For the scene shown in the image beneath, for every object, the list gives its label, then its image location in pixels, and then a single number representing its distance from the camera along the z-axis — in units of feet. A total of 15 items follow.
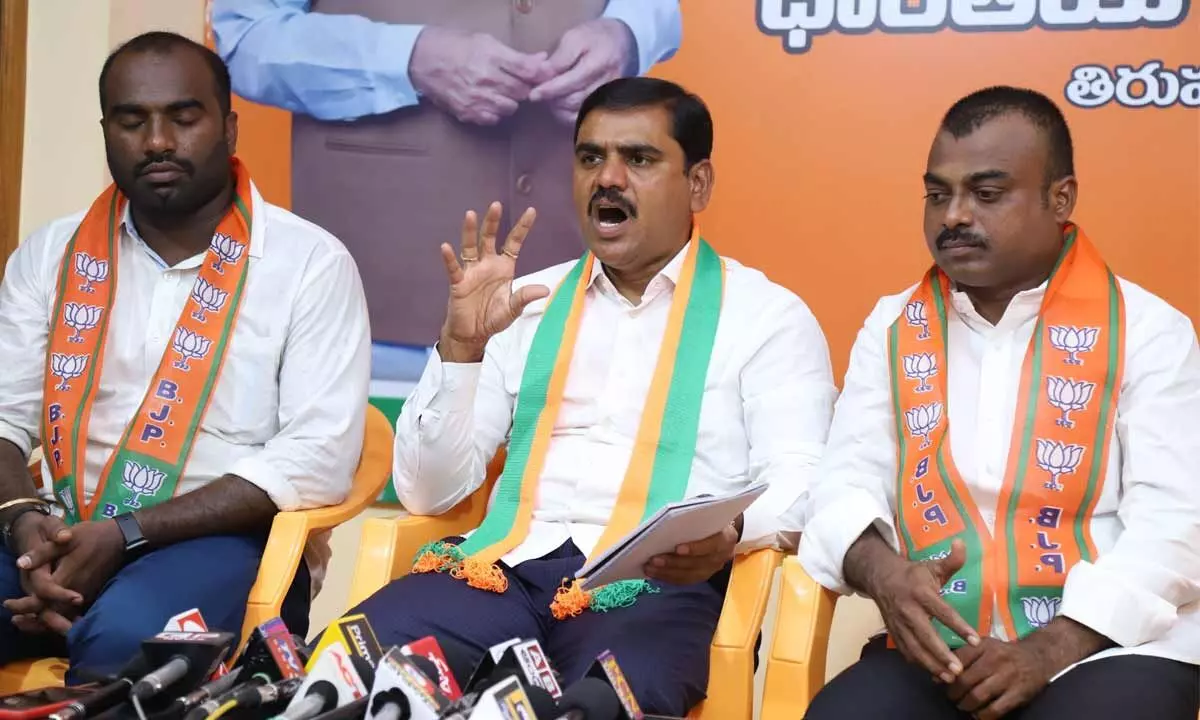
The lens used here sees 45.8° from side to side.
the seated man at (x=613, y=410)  9.20
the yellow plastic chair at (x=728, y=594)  8.75
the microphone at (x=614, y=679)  6.38
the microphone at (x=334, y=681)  6.16
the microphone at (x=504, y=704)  5.61
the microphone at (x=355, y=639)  6.40
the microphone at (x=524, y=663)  6.31
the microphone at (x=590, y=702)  6.07
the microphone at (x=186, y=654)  6.42
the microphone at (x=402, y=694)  5.88
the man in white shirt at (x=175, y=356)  10.02
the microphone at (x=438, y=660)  6.53
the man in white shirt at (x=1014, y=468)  7.94
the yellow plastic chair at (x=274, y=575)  9.52
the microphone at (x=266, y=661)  6.47
